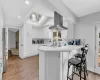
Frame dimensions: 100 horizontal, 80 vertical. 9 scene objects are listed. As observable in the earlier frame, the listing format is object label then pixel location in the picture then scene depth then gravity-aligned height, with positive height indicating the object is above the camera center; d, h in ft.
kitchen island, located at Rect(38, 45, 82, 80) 4.97 -2.06
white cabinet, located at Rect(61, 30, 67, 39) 12.14 +1.15
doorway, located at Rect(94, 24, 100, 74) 8.35 -1.29
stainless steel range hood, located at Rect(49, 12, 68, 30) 9.97 +3.00
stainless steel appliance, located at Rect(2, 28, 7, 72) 8.11 -1.21
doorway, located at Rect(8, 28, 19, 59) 18.26 -0.04
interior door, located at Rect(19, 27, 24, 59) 13.69 -0.72
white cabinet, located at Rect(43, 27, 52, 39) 15.75 +1.80
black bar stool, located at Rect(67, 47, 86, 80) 5.31 -1.91
